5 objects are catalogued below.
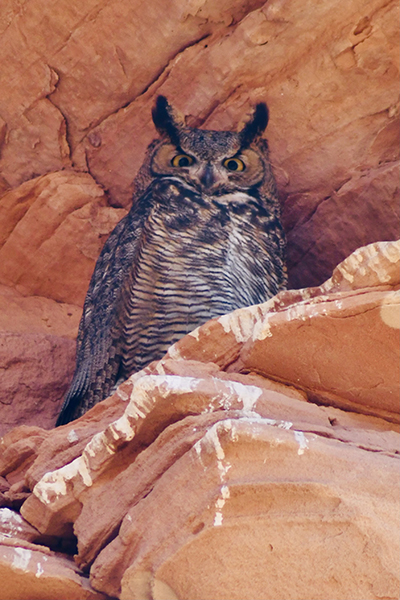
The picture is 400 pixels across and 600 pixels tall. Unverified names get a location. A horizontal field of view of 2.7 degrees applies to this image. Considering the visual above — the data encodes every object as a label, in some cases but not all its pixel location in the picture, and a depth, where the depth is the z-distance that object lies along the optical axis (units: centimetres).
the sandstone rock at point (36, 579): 955
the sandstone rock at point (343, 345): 1024
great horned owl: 1053
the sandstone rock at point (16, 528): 1022
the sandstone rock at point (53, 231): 1077
